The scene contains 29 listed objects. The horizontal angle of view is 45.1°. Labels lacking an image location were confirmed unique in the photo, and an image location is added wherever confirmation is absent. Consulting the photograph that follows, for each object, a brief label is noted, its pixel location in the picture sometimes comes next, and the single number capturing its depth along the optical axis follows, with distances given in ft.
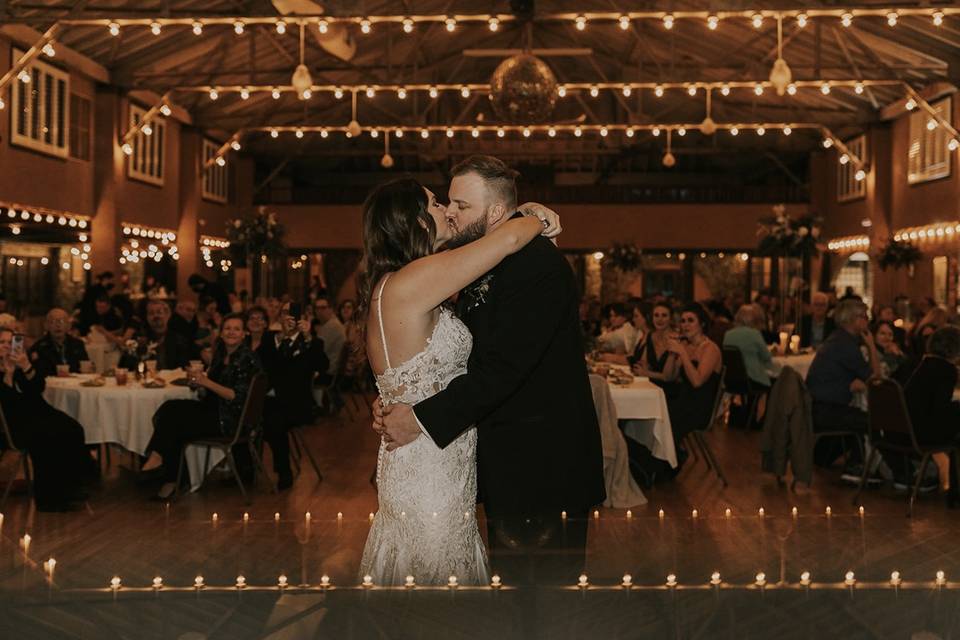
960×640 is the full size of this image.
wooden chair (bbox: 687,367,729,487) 26.43
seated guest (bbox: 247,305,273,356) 27.76
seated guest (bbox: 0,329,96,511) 23.13
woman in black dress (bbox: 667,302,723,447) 26.11
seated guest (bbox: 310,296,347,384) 37.56
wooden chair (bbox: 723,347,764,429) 34.55
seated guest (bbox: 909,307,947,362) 38.91
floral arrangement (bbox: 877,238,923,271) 61.82
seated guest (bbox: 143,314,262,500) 24.90
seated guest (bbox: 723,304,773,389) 35.22
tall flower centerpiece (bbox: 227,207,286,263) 59.62
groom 8.09
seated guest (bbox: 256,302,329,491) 26.37
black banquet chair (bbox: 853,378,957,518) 22.65
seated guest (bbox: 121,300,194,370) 29.91
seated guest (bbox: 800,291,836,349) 40.60
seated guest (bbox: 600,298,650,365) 35.19
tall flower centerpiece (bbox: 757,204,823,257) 46.24
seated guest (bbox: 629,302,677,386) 28.25
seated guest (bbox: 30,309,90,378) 28.45
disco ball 41.70
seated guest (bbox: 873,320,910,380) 31.19
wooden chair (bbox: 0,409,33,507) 22.79
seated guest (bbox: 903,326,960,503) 22.90
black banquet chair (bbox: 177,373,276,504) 24.12
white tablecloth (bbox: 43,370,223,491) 25.46
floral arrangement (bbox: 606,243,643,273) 77.77
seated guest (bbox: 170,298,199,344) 35.45
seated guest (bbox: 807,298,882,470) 26.20
